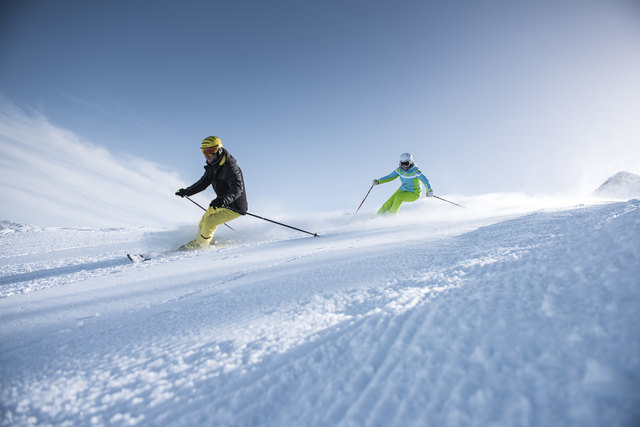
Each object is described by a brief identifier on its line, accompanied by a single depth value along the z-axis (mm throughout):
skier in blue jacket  8109
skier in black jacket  4672
